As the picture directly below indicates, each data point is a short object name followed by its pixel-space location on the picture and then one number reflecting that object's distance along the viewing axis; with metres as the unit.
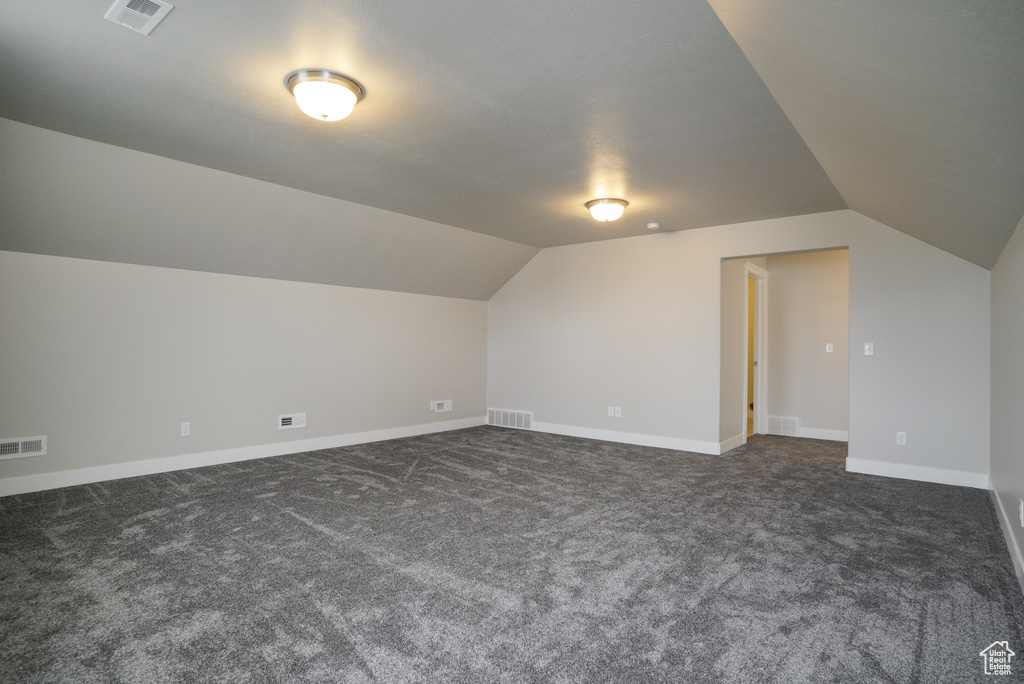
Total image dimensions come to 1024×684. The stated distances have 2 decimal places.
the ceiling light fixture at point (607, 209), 4.69
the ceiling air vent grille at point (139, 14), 2.05
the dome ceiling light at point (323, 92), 2.56
